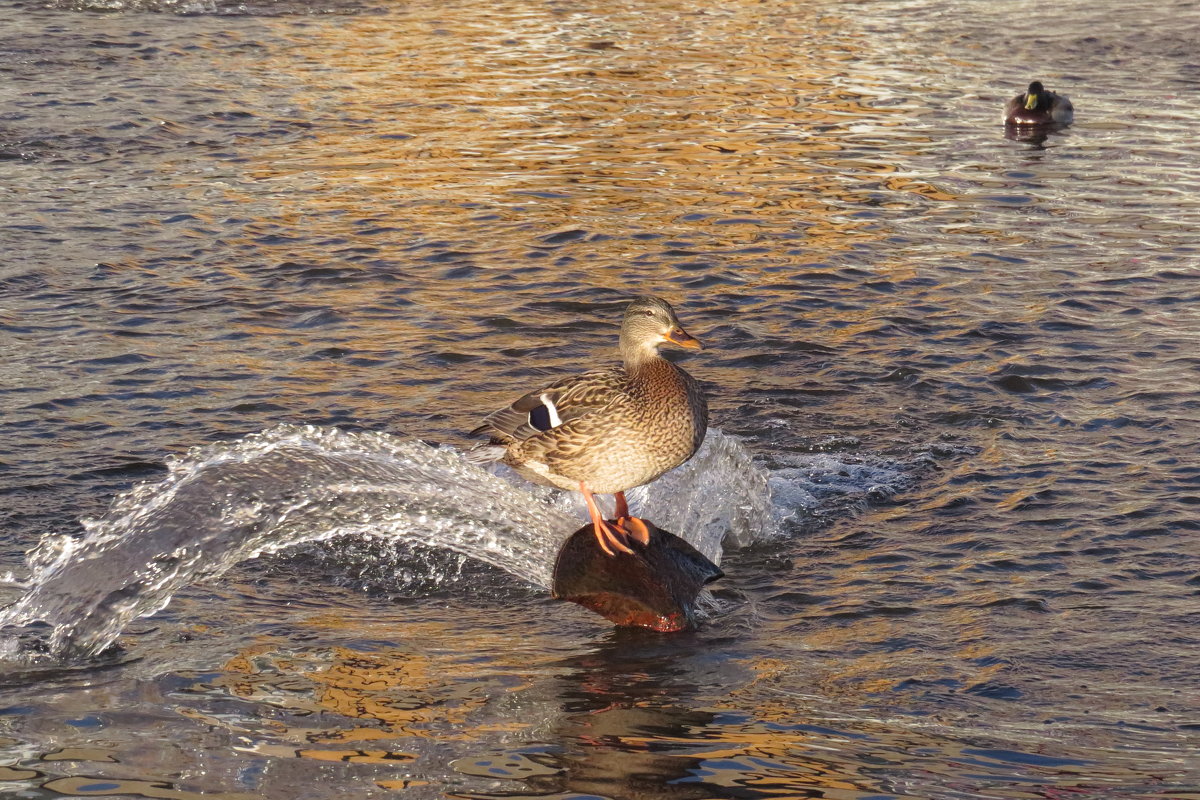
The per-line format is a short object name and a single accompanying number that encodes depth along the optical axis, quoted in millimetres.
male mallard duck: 16016
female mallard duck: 6480
